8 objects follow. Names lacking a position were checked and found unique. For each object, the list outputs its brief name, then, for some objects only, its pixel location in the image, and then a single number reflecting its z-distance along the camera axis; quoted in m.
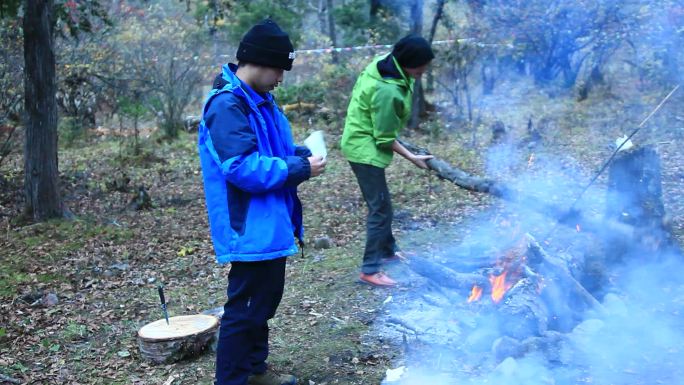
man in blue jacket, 2.93
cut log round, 4.02
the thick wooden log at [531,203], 4.90
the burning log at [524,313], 3.84
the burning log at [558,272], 4.19
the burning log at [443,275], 4.70
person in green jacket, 5.00
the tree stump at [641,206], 4.85
